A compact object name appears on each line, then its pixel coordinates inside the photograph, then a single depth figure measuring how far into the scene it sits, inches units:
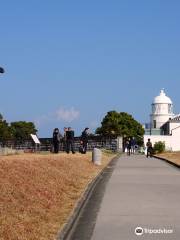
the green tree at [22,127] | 5506.9
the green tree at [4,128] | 4030.5
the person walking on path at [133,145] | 2506.2
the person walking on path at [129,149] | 2305.6
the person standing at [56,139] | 1429.6
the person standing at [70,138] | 1446.9
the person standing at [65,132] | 1498.5
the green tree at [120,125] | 5093.5
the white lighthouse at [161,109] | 5935.0
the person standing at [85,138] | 1566.2
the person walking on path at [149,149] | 2081.2
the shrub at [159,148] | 2580.2
